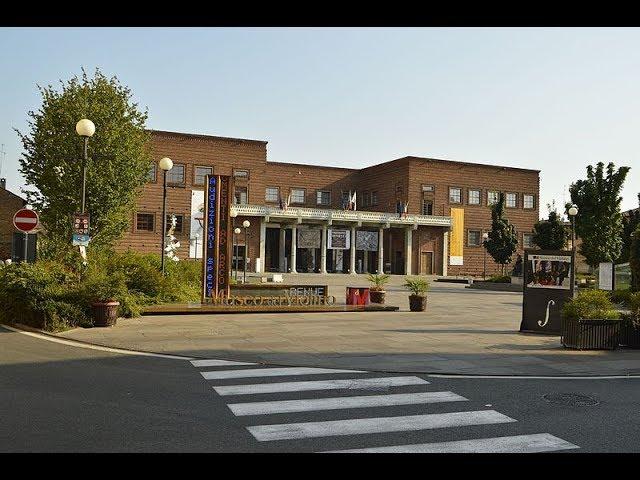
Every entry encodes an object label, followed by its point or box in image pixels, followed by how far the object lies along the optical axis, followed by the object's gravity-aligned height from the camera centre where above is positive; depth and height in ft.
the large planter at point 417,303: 72.90 -5.72
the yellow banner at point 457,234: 219.82 +8.63
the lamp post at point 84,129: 53.06 +10.81
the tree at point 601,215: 130.72 +9.99
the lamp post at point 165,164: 70.55 +10.37
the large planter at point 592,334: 44.73 -5.59
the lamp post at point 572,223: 52.08 +8.03
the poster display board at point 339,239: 206.18 +5.39
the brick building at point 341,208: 186.60 +16.48
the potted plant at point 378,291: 77.56 -4.65
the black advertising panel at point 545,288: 52.85 -2.57
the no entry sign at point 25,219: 52.60 +2.55
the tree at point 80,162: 85.51 +12.75
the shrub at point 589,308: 45.52 -3.69
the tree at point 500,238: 163.94 +5.51
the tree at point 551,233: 147.13 +6.45
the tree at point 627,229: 151.82 +9.16
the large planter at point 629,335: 45.88 -5.72
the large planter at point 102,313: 49.73 -5.29
